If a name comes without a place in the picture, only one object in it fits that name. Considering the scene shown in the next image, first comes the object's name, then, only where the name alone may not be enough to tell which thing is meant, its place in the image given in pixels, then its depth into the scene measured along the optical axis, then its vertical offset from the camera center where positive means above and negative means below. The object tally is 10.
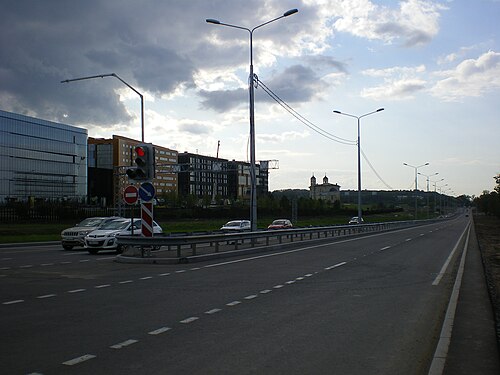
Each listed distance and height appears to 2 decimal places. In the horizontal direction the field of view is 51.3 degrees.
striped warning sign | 18.55 -0.28
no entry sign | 17.88 +0.59
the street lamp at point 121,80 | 27.60 +7.28
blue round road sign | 18.33 +0.60
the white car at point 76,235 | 24.30 -1.11
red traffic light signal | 17.77 +1.64
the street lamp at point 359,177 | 46.48 +2.93
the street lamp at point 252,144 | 25.99 +3.39
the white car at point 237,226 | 35.02 -1.10
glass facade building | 96.56 +10.61
